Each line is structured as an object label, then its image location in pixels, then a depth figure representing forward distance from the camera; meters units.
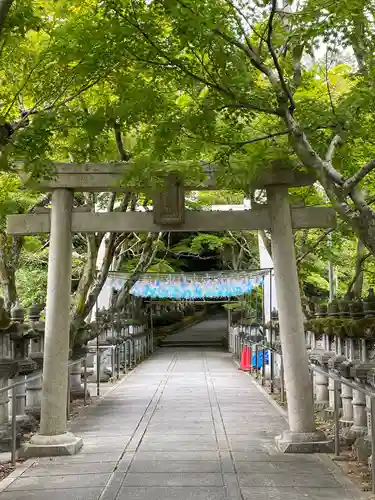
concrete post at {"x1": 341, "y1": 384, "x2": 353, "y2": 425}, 9.73
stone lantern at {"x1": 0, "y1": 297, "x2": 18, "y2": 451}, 9.18
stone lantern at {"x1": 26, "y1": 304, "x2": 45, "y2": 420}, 11.52
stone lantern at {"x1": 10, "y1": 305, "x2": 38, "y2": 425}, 9.80
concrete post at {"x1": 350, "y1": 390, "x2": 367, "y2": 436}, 8.94
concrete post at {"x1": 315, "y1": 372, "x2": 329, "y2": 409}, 12.41
